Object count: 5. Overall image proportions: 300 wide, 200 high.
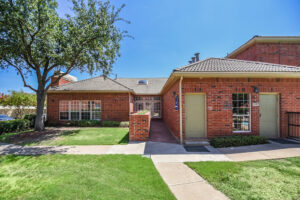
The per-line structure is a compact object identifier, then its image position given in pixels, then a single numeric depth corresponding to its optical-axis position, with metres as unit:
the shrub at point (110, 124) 11.56
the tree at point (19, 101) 14.05
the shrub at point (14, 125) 8.82
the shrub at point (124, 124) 11.58
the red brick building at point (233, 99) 6.38
